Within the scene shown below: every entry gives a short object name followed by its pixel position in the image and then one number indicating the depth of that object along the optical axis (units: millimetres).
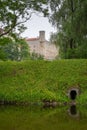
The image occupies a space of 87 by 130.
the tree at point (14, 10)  30500
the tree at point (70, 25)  38031
